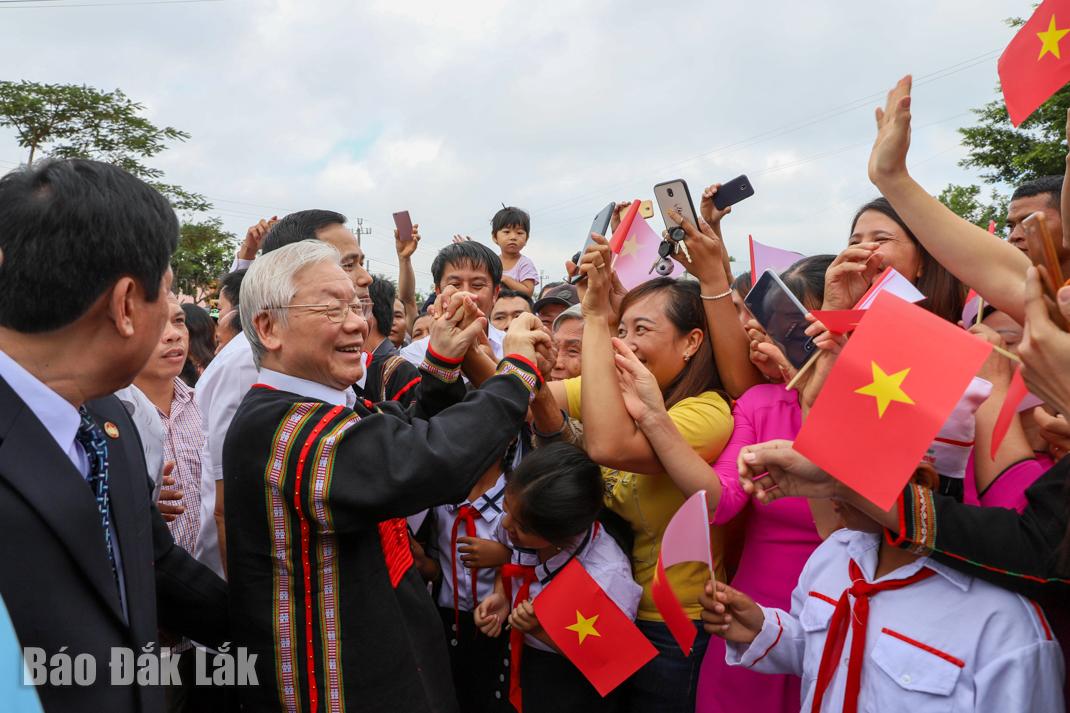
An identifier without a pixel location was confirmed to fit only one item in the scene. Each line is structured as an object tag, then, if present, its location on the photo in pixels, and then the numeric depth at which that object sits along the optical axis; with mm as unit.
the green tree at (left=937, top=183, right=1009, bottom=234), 23359
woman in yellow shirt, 2199
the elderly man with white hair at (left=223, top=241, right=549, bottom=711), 1696
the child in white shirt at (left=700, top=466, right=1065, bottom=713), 1446
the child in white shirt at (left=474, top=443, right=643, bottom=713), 2342
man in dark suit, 1165
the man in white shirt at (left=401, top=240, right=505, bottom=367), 3752
